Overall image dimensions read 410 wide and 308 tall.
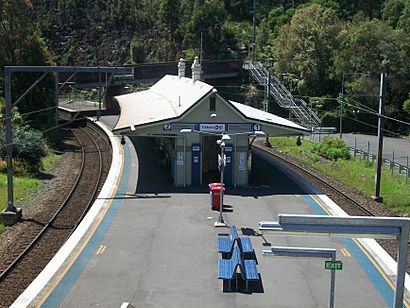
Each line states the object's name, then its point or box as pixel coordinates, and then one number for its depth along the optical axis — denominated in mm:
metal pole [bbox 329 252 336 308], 11211
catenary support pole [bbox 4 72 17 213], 21141
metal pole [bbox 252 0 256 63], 64812
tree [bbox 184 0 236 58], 71000
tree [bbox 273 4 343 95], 56812
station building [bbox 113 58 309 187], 26766
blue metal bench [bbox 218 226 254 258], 17031
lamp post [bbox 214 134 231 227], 20469
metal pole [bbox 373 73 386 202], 25453
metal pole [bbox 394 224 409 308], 10000
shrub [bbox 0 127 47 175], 29828
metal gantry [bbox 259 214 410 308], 9820
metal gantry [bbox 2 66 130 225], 21047
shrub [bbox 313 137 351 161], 38250
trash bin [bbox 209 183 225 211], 22844
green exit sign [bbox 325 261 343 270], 11203
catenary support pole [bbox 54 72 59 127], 38806
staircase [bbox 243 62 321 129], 53281
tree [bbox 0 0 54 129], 41281
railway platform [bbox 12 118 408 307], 14609
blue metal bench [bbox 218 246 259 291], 15055
